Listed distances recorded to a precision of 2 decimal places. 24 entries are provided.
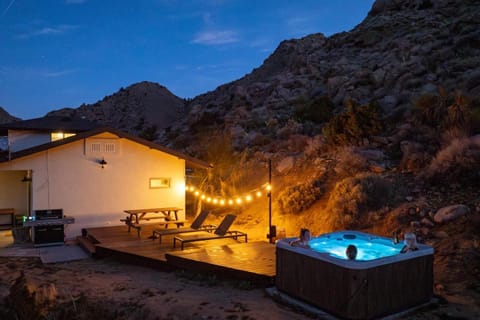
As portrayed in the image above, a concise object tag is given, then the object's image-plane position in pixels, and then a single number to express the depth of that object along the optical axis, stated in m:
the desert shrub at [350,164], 13.94
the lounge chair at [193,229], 11.50
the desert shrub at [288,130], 20.89
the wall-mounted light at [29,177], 13.31
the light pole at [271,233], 11.48
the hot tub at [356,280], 5.96
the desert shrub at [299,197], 13.57
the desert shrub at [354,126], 16.30
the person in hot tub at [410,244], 6.83
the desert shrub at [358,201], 11.34
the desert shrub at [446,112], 13.11
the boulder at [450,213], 9.48
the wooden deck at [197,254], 8.43
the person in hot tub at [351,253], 6.54
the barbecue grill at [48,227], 12.22
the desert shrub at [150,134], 36.16
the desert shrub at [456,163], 10.91
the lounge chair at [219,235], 10.94
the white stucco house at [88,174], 12.91
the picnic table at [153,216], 13.05
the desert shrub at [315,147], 16.84
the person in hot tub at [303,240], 7.39
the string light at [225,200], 12.57
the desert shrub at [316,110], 22.46
